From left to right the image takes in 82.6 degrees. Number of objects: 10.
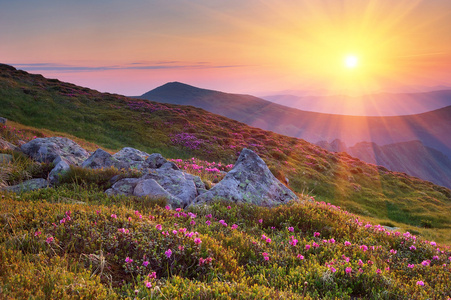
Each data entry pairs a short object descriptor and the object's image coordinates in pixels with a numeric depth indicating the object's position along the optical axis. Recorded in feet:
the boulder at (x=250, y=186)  33.32
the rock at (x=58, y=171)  33.88
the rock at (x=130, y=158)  44.42
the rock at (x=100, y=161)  41.88
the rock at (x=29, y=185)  30.18
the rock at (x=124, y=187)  31.39
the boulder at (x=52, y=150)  44.51
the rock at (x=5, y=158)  36.56
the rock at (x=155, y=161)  44.73
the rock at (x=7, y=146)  44.79
